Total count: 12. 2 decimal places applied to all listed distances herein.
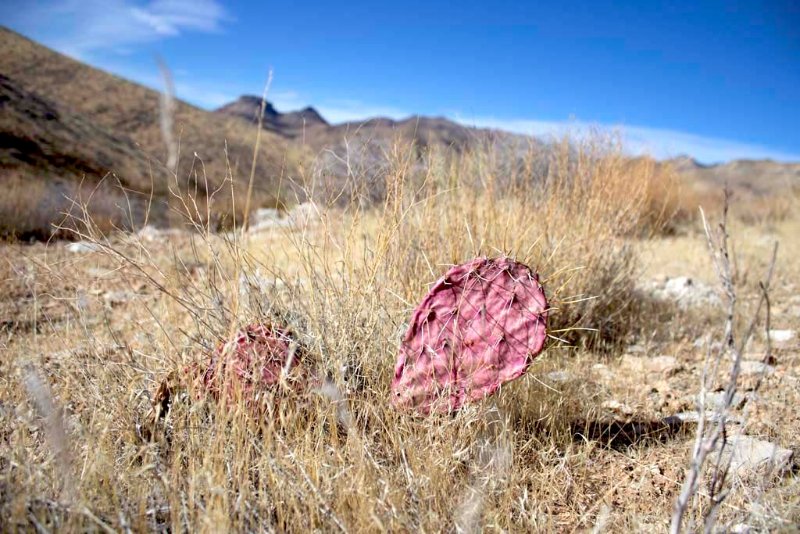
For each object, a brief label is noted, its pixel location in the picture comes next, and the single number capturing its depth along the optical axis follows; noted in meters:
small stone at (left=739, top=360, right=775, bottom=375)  2.66
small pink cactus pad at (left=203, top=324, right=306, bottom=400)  1.61
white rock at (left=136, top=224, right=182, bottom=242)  6.35
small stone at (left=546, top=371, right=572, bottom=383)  2.30
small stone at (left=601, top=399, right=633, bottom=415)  2.25
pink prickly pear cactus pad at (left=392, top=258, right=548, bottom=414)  1.65
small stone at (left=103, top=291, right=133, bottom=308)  3.63
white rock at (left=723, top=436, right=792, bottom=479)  1.65
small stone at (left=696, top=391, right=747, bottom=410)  2.25
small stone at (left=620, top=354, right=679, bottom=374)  2.75
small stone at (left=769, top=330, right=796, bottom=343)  3.21
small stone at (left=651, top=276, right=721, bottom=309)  4.00
